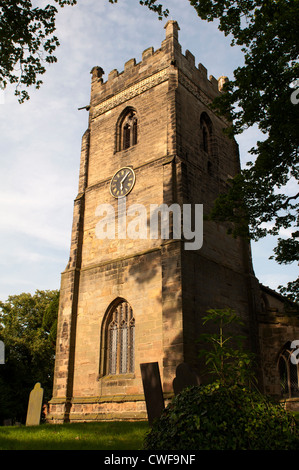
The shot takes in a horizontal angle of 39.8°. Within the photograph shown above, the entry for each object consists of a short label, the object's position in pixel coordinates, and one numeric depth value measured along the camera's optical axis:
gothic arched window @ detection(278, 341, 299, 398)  15.27
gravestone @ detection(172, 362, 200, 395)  7.38
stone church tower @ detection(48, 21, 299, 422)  14.05
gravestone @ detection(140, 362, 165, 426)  7.38
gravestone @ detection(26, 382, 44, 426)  12.48
